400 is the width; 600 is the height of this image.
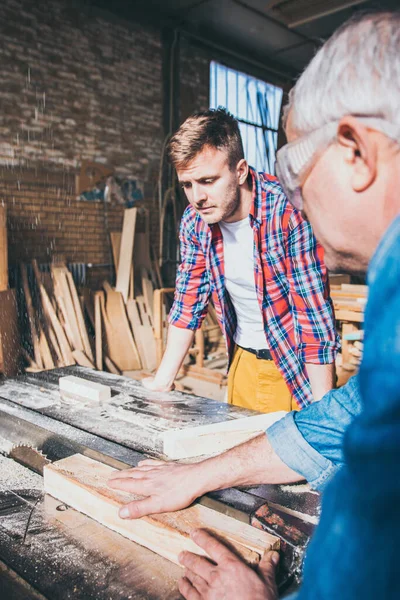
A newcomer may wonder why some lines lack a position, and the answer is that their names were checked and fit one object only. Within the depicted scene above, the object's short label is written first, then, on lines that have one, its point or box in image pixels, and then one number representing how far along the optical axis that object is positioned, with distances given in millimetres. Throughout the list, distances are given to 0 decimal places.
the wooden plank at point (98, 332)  6195
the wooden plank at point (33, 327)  5926
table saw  1065
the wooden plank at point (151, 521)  1112
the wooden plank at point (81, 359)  5965
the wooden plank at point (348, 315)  4703
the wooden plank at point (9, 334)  5406
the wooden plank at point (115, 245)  7195
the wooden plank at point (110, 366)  6309
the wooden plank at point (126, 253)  6941
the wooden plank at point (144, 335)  6598
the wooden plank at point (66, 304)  6160
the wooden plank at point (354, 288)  5238
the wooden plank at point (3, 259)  5430
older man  490
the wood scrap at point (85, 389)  2156
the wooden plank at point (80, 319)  6148
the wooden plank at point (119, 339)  6508
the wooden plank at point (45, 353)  5936
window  8977
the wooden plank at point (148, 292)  7008
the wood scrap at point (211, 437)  1580
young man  2236
